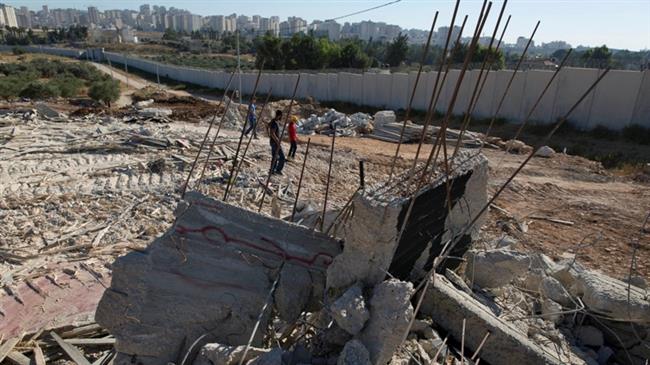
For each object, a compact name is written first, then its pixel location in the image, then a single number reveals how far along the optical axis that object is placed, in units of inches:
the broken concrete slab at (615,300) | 155.2
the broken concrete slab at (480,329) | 136.9
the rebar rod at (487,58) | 125.2
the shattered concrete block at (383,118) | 689.6
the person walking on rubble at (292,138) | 411.1
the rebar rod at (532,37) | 166.2
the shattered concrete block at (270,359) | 109.8
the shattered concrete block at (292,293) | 137.5
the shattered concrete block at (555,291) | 169.6
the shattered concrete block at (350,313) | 114.9
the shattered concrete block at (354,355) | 108.0
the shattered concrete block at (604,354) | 154.1
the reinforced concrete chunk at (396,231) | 122.3
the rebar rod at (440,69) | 119.3
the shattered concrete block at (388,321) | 112.7
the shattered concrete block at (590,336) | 160.4
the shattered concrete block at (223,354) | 115.6
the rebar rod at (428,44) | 125.6
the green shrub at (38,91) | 998.4
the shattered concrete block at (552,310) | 160.9
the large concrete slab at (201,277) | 130.0
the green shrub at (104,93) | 972.6
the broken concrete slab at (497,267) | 173.2
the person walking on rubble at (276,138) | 370.0
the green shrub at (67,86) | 1064.7
